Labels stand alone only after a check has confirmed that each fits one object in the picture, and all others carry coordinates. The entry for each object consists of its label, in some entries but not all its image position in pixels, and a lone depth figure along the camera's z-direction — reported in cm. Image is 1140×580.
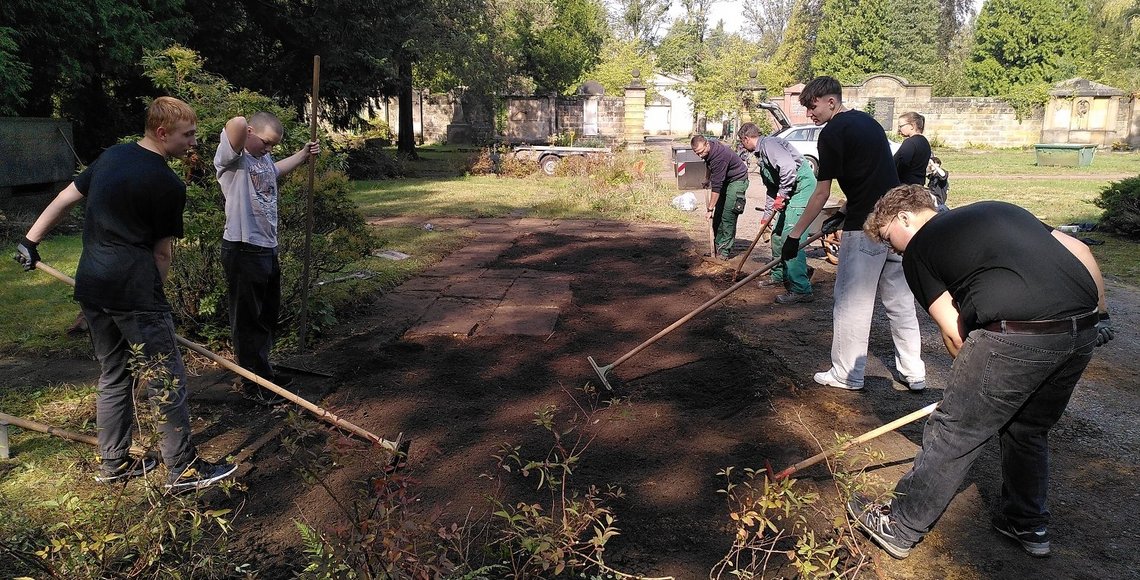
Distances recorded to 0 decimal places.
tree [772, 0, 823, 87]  3412
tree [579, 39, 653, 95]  3656
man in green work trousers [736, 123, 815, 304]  702
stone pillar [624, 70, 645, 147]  2539
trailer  1975
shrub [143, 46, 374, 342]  501
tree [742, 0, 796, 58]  6281
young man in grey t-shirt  425
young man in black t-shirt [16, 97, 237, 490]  322
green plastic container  2169
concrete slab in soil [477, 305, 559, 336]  583
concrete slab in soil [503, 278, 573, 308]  678
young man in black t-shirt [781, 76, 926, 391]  446
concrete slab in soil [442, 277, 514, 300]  702
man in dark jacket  835
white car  1777
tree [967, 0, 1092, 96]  3656
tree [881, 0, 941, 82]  4578
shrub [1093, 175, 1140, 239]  1010
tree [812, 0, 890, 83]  4378
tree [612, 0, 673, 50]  6088
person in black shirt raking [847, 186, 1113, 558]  265
